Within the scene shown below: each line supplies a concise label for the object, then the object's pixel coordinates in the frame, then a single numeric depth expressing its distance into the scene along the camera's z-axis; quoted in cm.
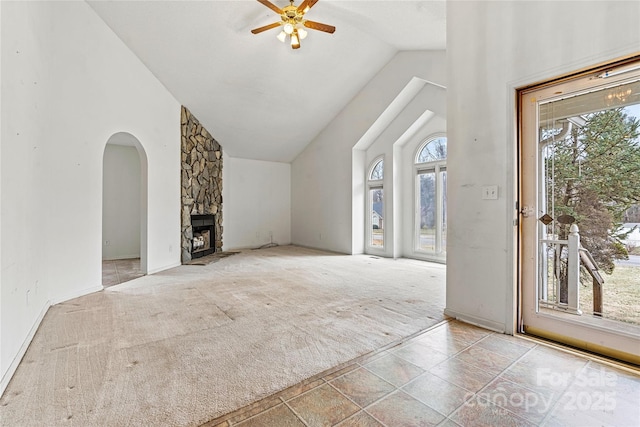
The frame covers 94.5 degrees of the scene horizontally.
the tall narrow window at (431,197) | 564
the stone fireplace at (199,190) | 556
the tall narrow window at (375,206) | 656
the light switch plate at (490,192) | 248
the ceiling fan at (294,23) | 344
